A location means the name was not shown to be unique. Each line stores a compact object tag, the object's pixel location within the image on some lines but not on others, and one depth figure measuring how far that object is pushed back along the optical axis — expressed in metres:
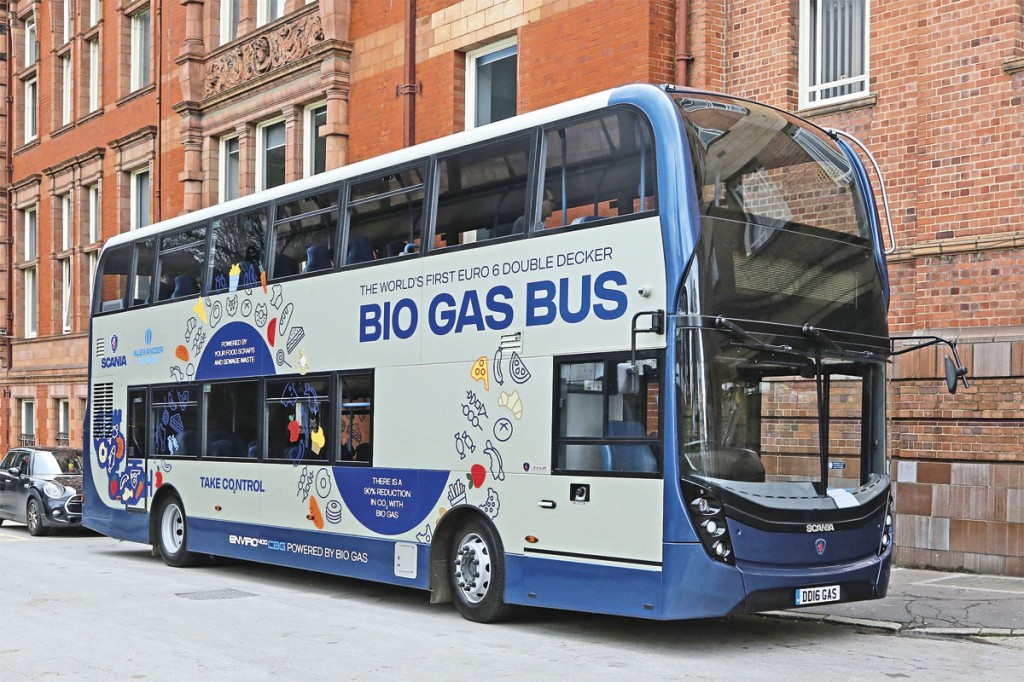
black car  20.58
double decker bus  9.20
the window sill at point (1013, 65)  13.34
